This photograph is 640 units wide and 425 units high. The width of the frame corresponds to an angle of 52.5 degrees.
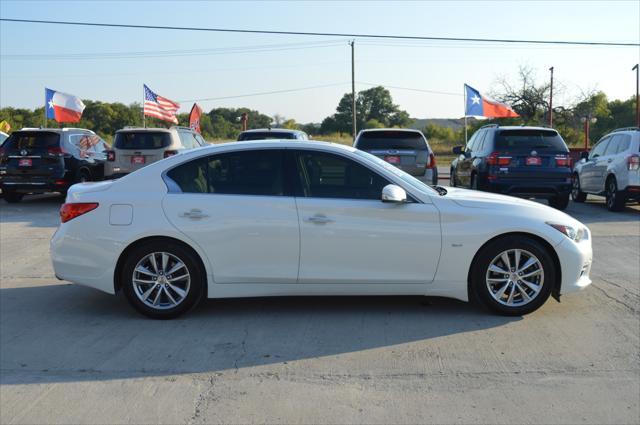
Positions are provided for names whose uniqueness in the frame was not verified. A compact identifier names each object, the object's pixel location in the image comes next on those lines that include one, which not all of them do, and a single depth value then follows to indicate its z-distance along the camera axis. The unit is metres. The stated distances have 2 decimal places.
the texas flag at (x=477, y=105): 27.72
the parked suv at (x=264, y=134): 15.14
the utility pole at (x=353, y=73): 49.00
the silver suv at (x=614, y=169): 12.86
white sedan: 5.65
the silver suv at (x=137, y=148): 14.52
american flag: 26.27
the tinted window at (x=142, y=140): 14.59
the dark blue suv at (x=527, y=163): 12.62
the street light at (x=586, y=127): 33.90
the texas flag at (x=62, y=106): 25.03
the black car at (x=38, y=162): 14.53
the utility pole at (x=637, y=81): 45.26
